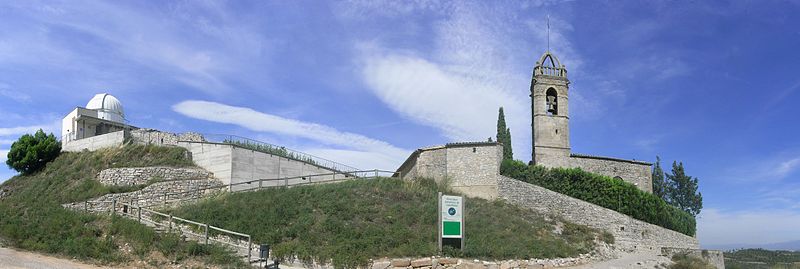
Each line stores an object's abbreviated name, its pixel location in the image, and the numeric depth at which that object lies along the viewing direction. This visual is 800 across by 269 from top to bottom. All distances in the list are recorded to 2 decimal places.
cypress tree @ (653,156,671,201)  49.00
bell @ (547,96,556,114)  41.12
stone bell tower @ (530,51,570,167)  39.56
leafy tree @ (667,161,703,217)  49.06
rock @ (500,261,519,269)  20.55
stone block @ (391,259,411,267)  19.52
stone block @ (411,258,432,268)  19.70
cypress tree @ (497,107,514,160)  38.19
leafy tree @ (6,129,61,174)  38.84
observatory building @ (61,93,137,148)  43.94
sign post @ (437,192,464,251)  21.14
